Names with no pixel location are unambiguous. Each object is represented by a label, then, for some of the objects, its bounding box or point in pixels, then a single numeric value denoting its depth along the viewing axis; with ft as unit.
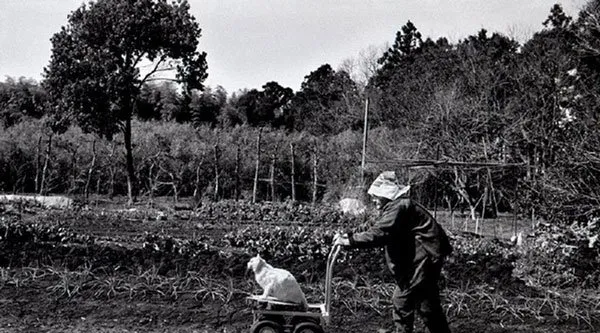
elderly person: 18.49
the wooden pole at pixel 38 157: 71.31
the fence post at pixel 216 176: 77.00
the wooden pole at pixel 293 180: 77.36
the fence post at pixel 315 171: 76.02
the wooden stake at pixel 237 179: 78.62
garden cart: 19.12
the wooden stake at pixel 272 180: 76.36
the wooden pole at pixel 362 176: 63.08
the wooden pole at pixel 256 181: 74.59
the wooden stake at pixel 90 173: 69.47
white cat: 19.31
